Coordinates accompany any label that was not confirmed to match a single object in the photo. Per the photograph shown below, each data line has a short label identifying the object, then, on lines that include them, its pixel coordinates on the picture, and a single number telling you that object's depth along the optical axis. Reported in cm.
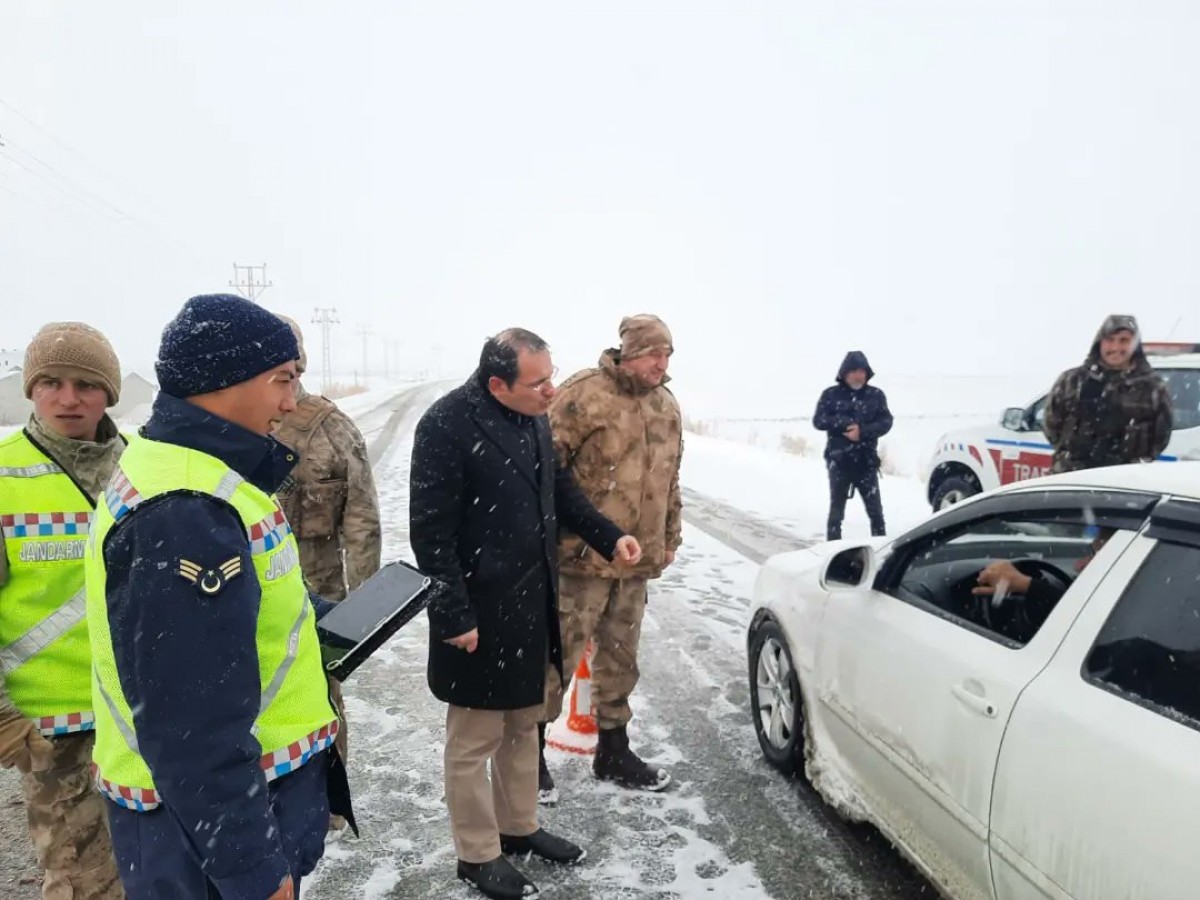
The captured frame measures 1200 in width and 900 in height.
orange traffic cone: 395
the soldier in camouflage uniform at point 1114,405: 496
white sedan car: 172
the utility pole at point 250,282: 5469
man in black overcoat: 266
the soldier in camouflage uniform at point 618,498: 337
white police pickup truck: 588
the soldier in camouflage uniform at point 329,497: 323
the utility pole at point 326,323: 7752
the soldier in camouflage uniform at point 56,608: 207
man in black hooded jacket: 747
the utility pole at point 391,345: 13100
